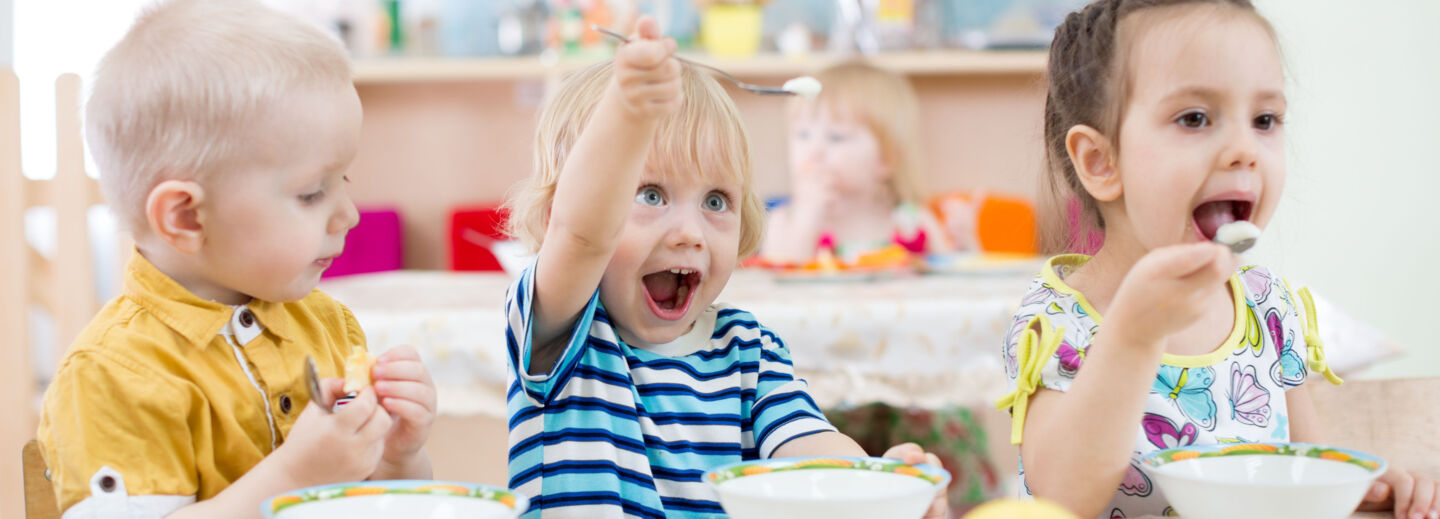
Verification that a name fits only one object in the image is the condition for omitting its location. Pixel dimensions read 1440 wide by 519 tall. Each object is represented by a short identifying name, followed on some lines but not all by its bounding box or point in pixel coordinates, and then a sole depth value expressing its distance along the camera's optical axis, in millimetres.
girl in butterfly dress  796
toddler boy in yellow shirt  728
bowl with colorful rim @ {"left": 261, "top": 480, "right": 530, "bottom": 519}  618
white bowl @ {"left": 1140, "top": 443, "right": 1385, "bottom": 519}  625
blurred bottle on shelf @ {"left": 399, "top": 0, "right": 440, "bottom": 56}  3953
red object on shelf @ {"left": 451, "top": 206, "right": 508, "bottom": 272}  3643
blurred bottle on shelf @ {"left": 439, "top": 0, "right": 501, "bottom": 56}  3955
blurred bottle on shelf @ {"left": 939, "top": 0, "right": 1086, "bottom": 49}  3785
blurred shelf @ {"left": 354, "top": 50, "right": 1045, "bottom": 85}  3713
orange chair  3473
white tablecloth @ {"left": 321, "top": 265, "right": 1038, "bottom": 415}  1827
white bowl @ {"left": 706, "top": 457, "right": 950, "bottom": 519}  591
